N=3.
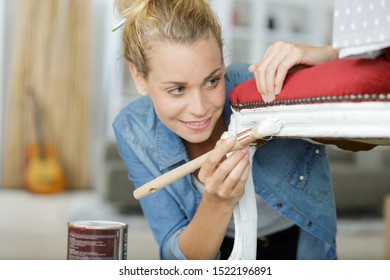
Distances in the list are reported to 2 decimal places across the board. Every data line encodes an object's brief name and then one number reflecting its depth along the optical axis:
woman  0.85
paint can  0.86
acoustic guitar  4.40
